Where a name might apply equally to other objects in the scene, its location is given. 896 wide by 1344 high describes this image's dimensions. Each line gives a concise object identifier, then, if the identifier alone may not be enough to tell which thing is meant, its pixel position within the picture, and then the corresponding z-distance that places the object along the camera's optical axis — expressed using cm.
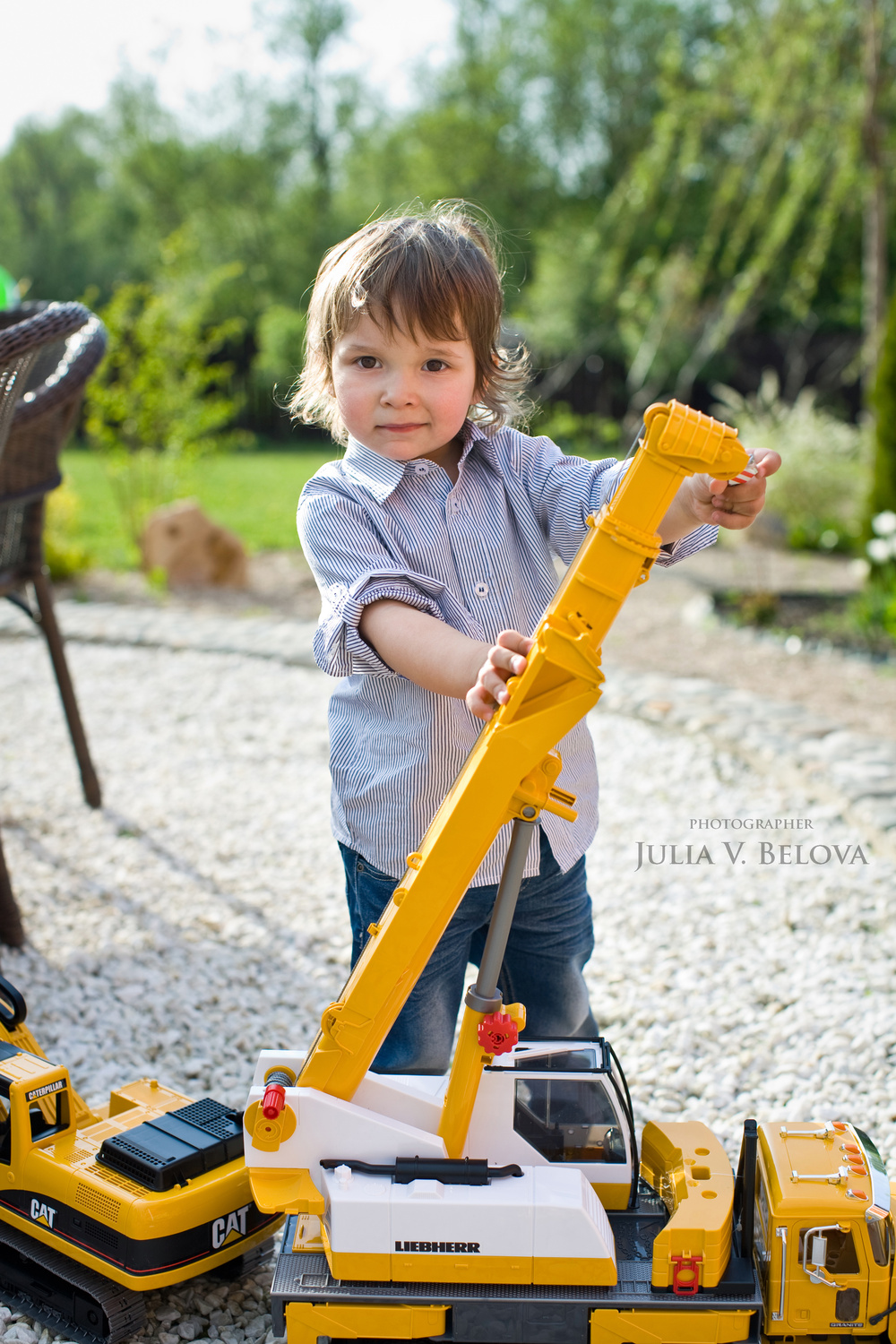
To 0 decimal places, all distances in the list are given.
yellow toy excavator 151
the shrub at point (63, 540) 732
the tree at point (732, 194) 815
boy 144
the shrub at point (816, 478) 927
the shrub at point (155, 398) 795
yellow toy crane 129
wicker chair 271
